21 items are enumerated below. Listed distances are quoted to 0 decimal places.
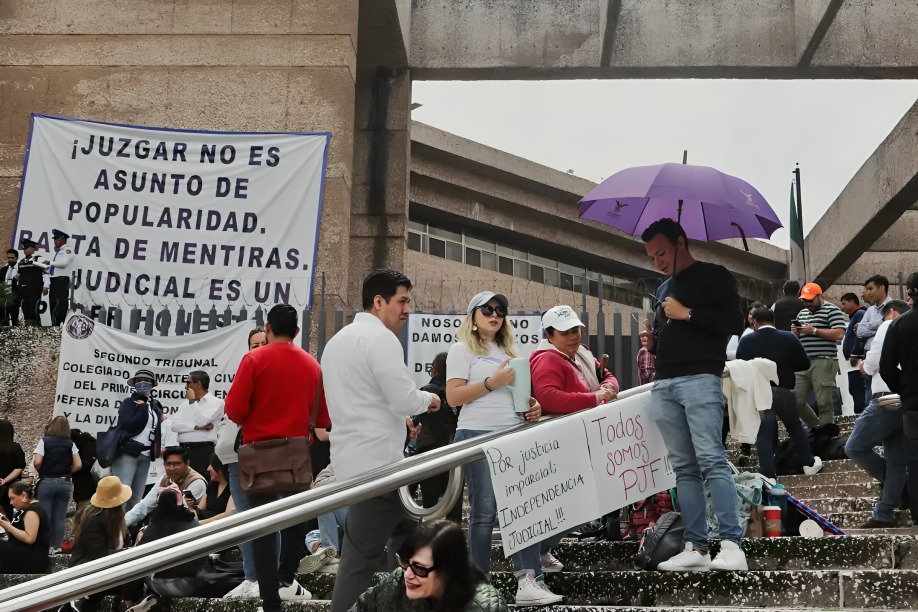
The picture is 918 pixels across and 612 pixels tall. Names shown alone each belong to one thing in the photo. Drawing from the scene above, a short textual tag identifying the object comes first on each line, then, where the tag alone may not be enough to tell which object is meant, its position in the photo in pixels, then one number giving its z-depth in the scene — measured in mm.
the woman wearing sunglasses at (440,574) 4020
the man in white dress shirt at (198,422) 9406
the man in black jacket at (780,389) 8484
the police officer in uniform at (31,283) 12664
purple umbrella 5711
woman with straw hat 7391
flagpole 24594
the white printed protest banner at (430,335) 12141
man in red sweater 5664
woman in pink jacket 6043
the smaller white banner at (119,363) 11211
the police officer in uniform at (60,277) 12734
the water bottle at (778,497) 6539
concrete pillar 16219
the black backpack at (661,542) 5570
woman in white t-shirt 5590
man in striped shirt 10422
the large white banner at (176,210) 13047
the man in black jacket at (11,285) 12633
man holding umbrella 5398
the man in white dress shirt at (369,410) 4707
